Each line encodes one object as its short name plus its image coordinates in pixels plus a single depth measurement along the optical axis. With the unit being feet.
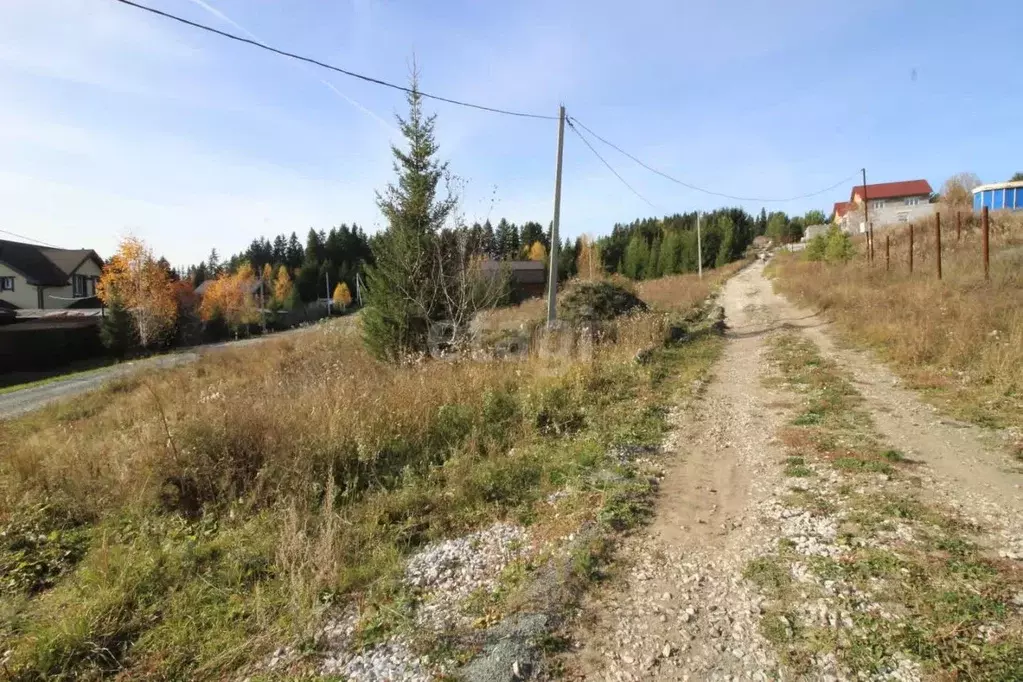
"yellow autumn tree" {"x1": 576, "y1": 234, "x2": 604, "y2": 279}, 177.28
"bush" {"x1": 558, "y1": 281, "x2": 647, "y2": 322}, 54.29
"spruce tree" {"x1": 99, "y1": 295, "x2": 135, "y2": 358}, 101.91
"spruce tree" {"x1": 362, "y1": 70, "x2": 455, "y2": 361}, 42.98
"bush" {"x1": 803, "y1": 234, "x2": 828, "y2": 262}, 108.84
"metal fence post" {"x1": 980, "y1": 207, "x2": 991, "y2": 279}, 40.68
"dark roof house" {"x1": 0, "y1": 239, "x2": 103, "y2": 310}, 138.82
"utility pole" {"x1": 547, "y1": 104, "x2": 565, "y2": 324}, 43.93
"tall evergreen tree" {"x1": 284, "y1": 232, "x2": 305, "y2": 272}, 278.67
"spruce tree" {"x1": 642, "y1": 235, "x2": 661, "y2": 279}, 214.28
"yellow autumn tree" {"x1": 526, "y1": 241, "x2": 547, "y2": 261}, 233.55
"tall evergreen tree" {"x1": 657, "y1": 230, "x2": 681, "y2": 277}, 203.00
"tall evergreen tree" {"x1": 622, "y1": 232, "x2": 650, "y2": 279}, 221.25
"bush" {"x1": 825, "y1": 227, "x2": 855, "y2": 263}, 91.45
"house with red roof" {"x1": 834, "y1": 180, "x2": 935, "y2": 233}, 157.48
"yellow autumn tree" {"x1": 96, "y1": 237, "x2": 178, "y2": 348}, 101.76
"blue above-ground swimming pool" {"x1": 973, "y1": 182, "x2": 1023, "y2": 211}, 122.42
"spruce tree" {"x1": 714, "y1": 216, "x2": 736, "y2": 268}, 207.65
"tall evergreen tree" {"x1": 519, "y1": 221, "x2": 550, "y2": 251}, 270.81
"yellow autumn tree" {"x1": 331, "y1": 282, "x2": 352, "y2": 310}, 211.61
